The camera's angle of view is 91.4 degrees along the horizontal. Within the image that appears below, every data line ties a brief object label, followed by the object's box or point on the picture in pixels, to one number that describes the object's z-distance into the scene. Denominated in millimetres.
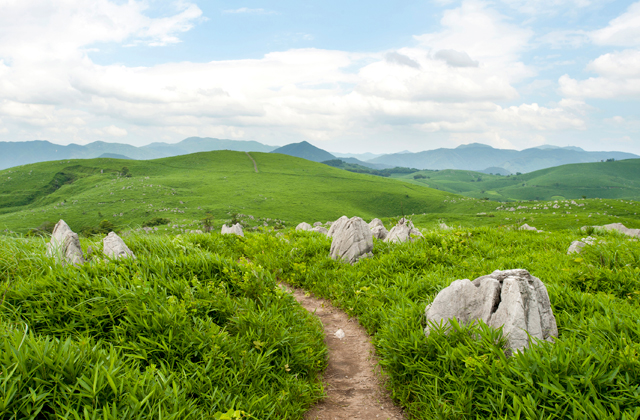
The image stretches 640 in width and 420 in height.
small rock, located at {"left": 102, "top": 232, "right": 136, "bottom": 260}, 7250
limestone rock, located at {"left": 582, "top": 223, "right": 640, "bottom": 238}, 19945
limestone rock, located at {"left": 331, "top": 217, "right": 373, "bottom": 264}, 10203
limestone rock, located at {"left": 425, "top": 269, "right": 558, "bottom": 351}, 4820
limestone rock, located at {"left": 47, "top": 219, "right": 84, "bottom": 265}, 6278
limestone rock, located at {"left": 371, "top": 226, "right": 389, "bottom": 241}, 13273
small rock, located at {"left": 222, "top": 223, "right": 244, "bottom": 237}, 18781
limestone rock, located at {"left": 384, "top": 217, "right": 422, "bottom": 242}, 11279
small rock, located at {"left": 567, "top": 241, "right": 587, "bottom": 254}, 8793
